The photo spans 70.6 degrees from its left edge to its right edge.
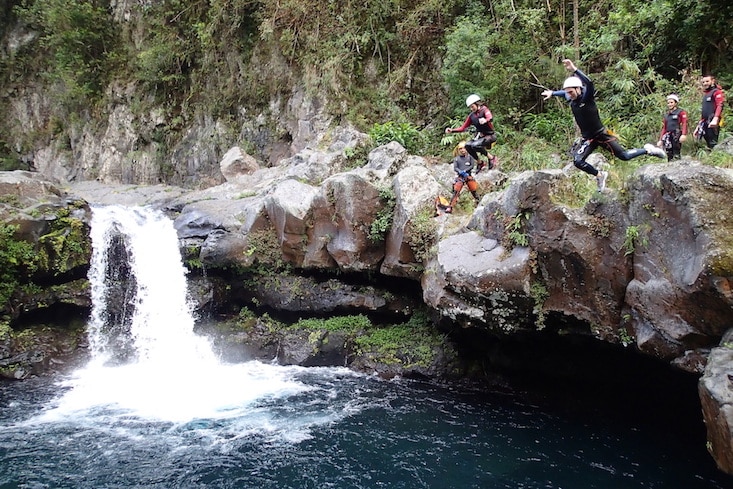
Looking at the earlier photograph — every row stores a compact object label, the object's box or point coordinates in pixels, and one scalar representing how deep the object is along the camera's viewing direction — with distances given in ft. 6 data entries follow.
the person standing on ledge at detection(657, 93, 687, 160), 29.86
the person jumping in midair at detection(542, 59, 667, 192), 25.46
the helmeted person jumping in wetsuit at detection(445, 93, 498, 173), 35.05
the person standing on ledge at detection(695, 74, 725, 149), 28.71
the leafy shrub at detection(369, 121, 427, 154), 50.17
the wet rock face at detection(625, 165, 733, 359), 21.13
